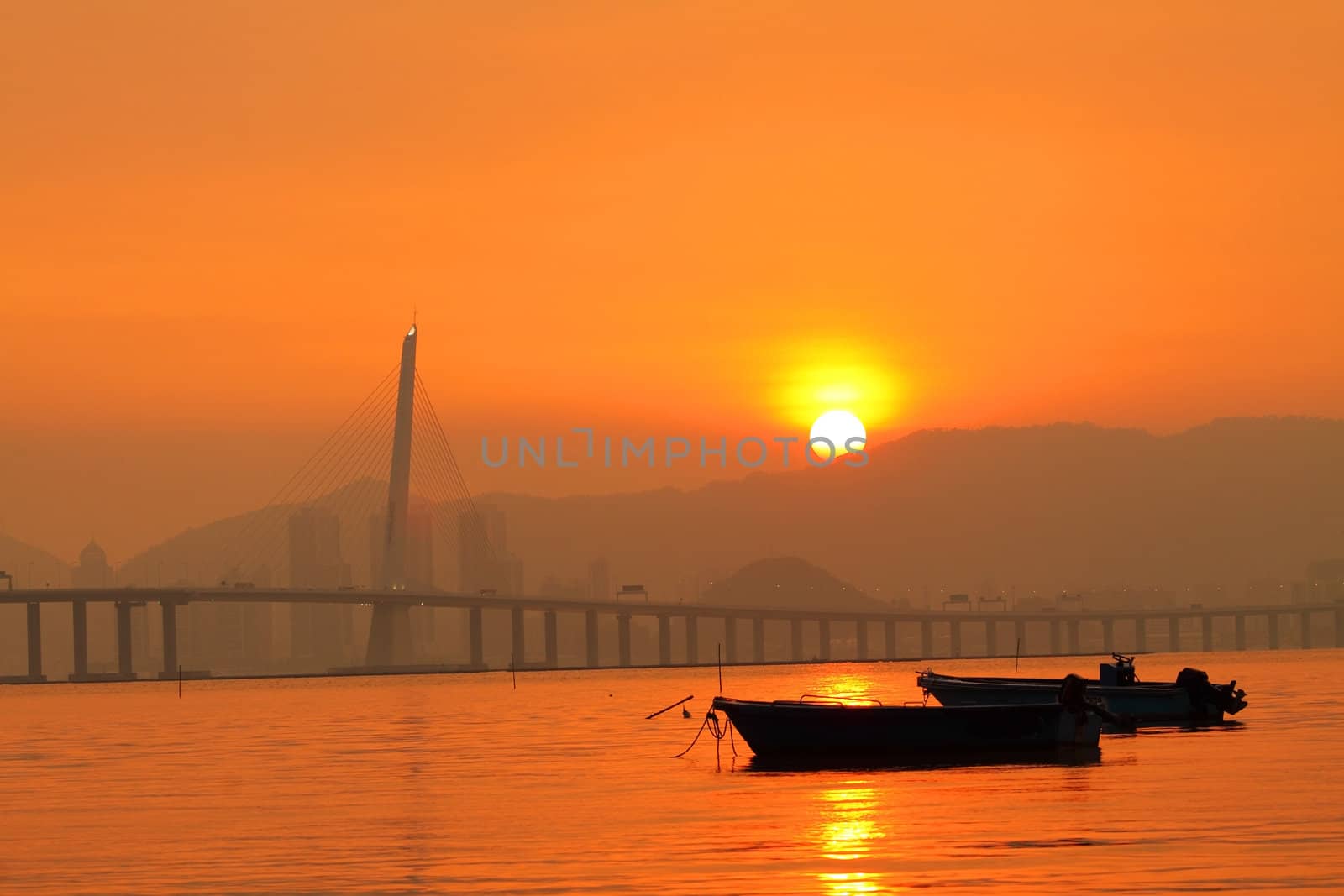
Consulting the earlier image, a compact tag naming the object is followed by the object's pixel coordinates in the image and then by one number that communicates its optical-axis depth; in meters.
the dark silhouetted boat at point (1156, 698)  63.41
